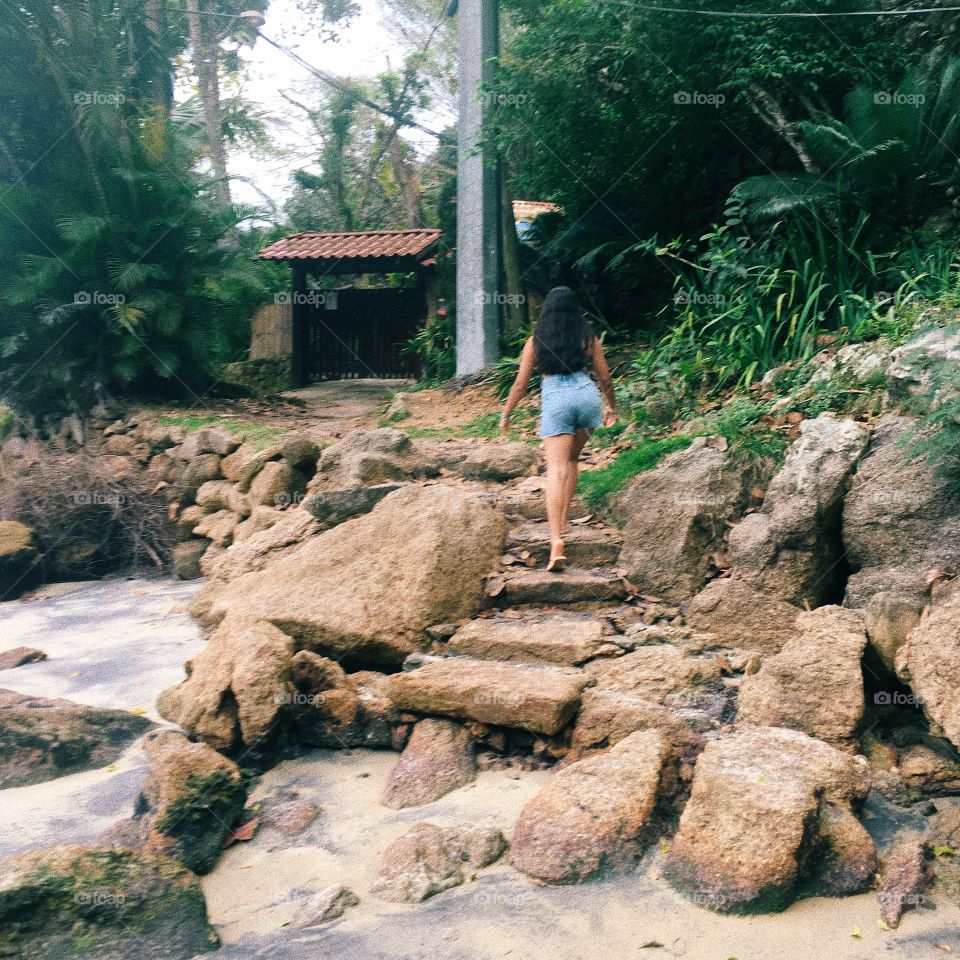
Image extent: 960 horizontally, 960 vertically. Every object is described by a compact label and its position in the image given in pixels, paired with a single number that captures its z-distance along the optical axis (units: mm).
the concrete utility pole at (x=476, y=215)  12367
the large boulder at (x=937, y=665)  4098
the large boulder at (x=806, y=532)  5457
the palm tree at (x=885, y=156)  8594
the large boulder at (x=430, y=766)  4863
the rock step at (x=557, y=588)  6016
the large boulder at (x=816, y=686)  4520
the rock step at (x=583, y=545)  6352
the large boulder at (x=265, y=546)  7910
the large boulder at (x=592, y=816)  4012
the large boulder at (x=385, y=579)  6012
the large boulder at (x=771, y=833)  3701
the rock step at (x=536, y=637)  5469
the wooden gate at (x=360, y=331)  17953
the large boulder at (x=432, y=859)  4055
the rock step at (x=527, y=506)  7094
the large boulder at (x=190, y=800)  4500
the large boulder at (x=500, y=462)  7957
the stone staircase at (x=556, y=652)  4957
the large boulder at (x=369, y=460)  7984
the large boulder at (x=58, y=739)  5547
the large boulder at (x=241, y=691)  5367
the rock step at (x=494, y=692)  4906
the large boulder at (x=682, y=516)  5953
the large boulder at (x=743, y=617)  5430
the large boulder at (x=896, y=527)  5016
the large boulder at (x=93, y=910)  3848
